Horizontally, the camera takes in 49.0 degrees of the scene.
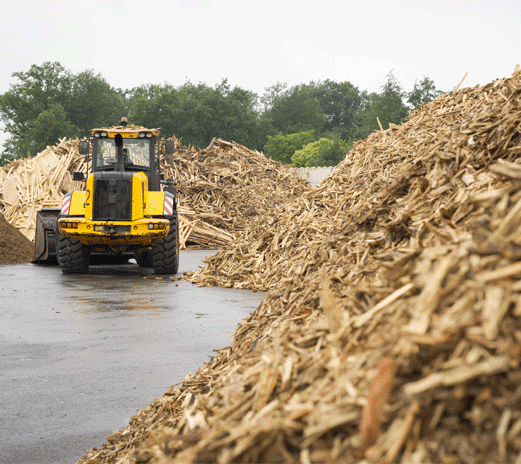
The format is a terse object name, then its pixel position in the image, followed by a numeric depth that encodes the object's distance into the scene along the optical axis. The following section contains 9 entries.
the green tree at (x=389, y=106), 51.84
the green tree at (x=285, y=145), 72.38
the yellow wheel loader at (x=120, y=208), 13.02
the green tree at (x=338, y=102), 106.00
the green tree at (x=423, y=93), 49.22
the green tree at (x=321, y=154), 51.05
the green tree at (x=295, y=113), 88.25
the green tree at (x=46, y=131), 69.94
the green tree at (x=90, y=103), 78.56
